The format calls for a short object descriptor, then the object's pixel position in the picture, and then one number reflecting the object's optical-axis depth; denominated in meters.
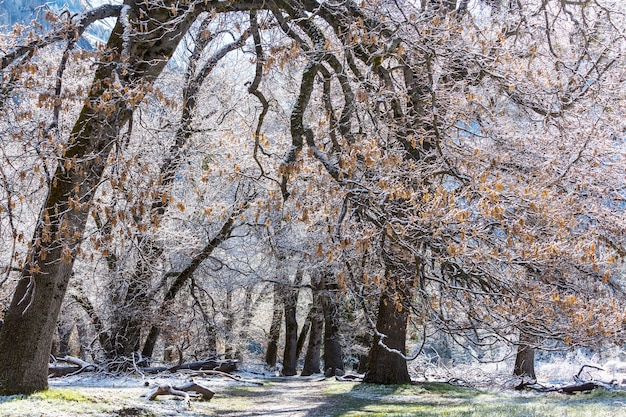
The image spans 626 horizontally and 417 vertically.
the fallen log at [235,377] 15.18
